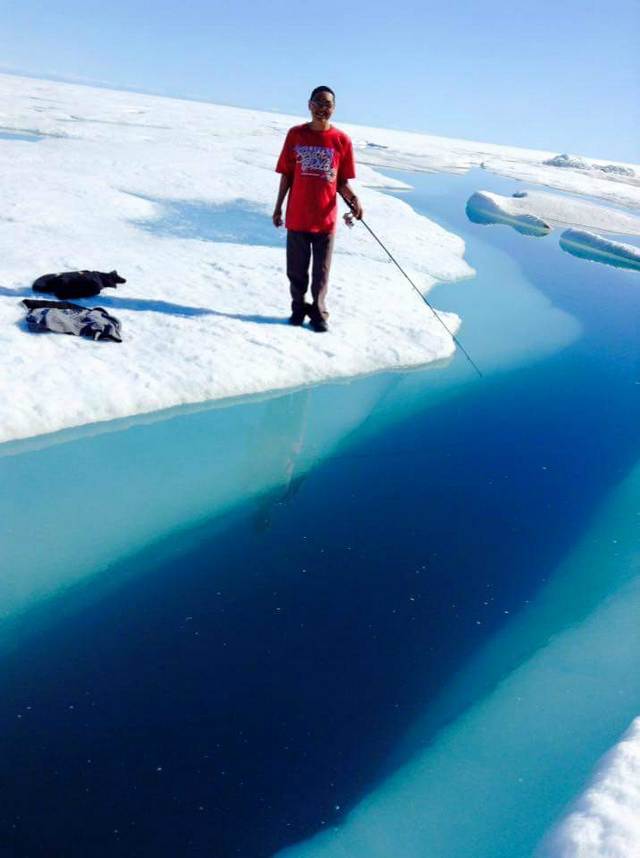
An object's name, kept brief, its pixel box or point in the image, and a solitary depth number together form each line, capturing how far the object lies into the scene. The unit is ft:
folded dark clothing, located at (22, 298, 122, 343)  12.17
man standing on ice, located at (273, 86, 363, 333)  13.44
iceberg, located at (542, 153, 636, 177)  130.21
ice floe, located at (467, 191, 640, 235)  42.32
